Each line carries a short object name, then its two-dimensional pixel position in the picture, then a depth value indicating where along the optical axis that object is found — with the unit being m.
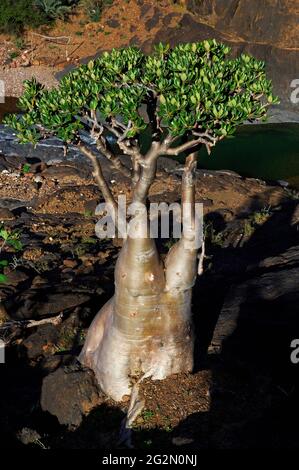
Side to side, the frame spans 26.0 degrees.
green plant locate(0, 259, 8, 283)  10.00
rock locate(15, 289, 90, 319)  12.38
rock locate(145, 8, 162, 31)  38.84
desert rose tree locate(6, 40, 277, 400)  7.24
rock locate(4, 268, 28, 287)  14.11
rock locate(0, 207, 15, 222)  19.01
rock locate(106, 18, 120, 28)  41.06
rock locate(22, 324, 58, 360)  11.34
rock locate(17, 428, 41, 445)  8.60
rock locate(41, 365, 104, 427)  9.03
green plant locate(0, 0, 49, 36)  42.31
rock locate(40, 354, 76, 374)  10.41
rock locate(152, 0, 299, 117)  32.56
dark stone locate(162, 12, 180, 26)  38.38
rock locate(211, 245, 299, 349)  9.20
